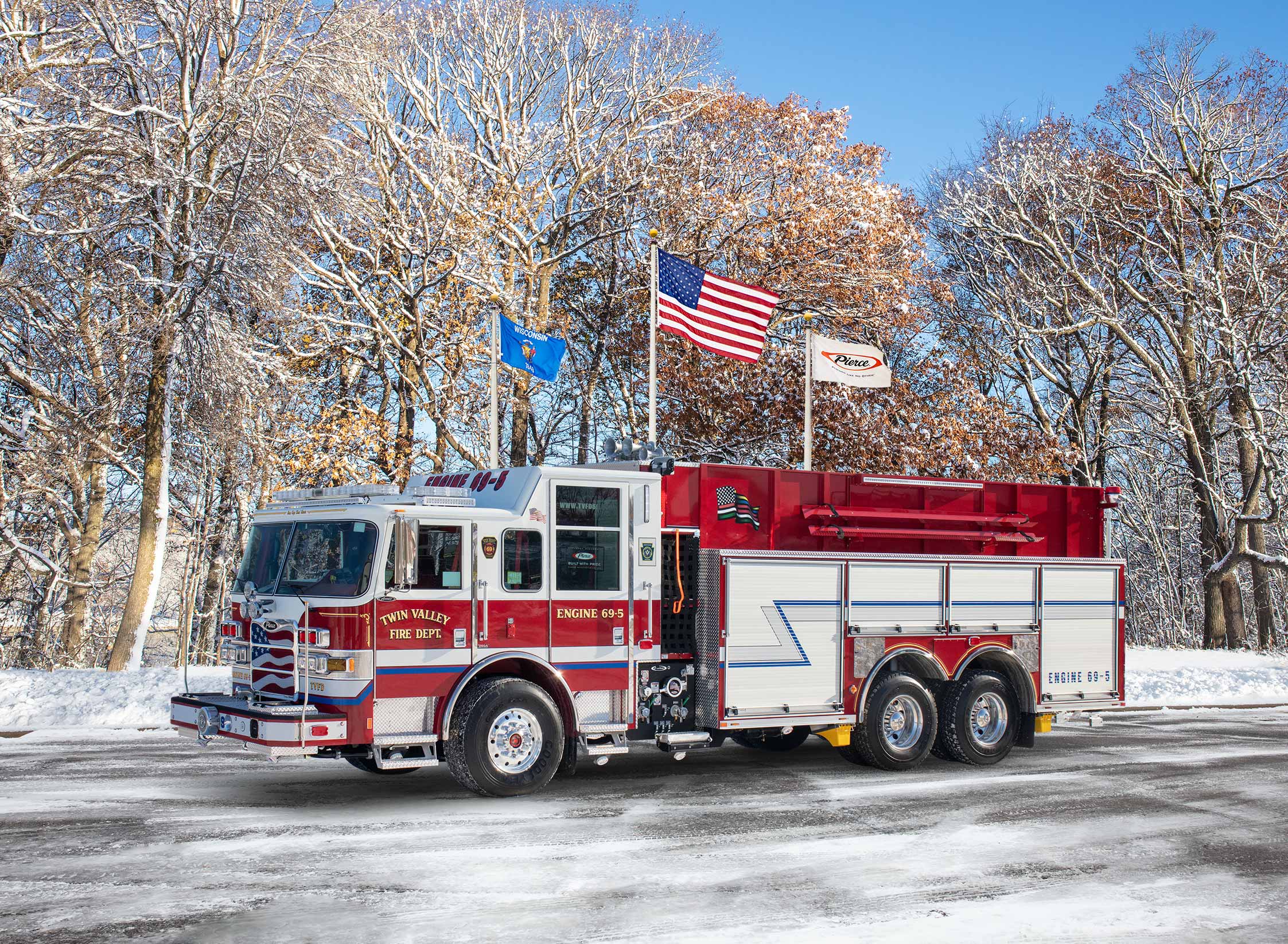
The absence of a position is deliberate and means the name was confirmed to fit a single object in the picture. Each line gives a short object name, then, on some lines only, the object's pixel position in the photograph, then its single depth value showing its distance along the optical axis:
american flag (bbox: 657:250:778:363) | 18.11
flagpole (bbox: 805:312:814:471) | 17.72
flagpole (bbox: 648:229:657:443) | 16.27
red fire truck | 9.88
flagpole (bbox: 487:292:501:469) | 15.53
